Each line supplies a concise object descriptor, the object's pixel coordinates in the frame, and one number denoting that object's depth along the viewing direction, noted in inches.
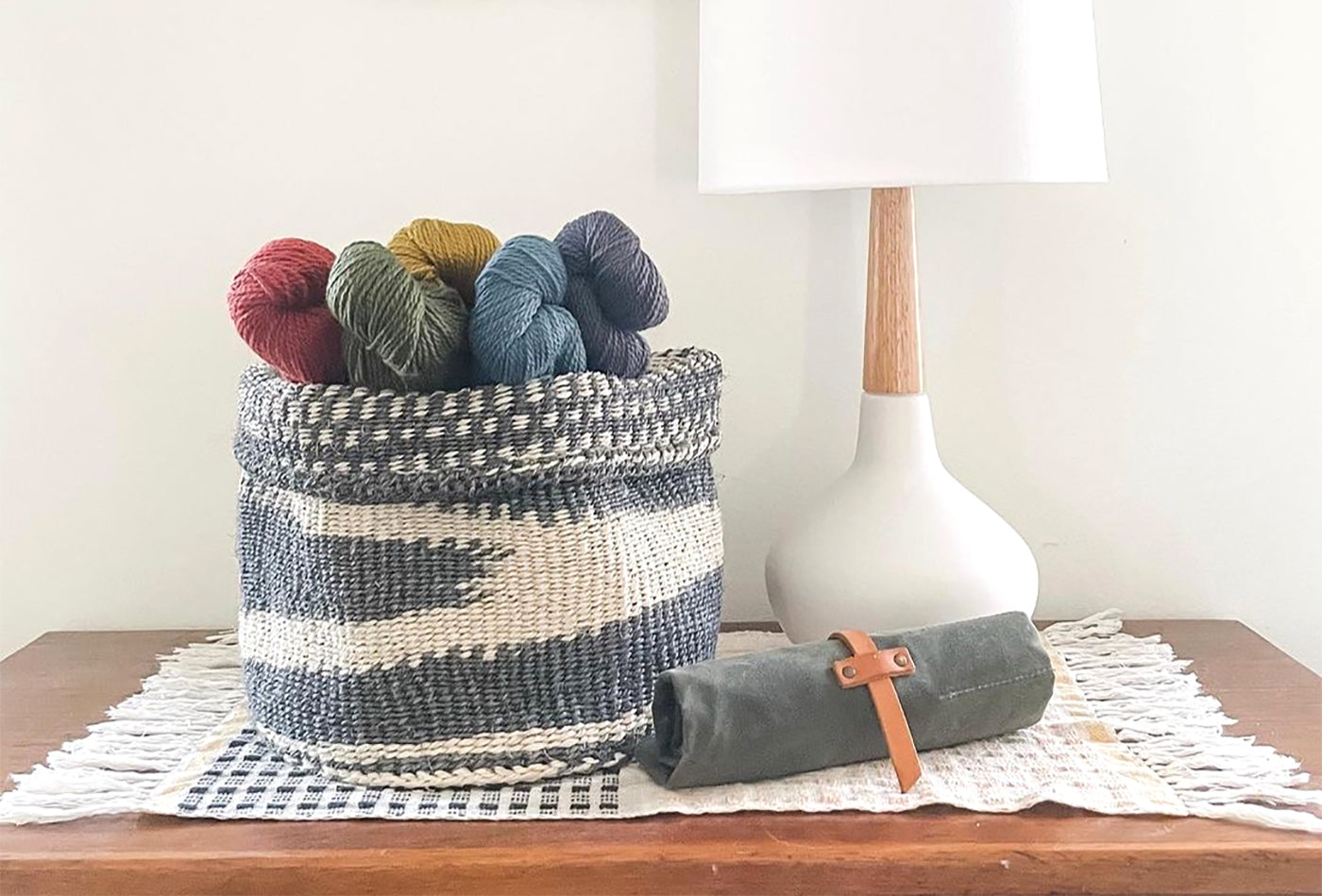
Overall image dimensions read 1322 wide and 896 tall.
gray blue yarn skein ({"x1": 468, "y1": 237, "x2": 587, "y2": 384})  29.5
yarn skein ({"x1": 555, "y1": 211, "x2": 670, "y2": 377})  31.2
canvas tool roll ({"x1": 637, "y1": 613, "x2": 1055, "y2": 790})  29.8
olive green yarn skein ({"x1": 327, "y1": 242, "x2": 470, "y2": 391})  28.4
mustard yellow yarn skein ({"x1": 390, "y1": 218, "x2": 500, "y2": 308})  31.7
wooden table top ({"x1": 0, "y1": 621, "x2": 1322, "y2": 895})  26.9
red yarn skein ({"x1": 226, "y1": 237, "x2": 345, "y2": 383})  30.3
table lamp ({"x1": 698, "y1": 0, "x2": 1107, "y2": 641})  32.6
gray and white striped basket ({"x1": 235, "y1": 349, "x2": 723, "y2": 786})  29.8
